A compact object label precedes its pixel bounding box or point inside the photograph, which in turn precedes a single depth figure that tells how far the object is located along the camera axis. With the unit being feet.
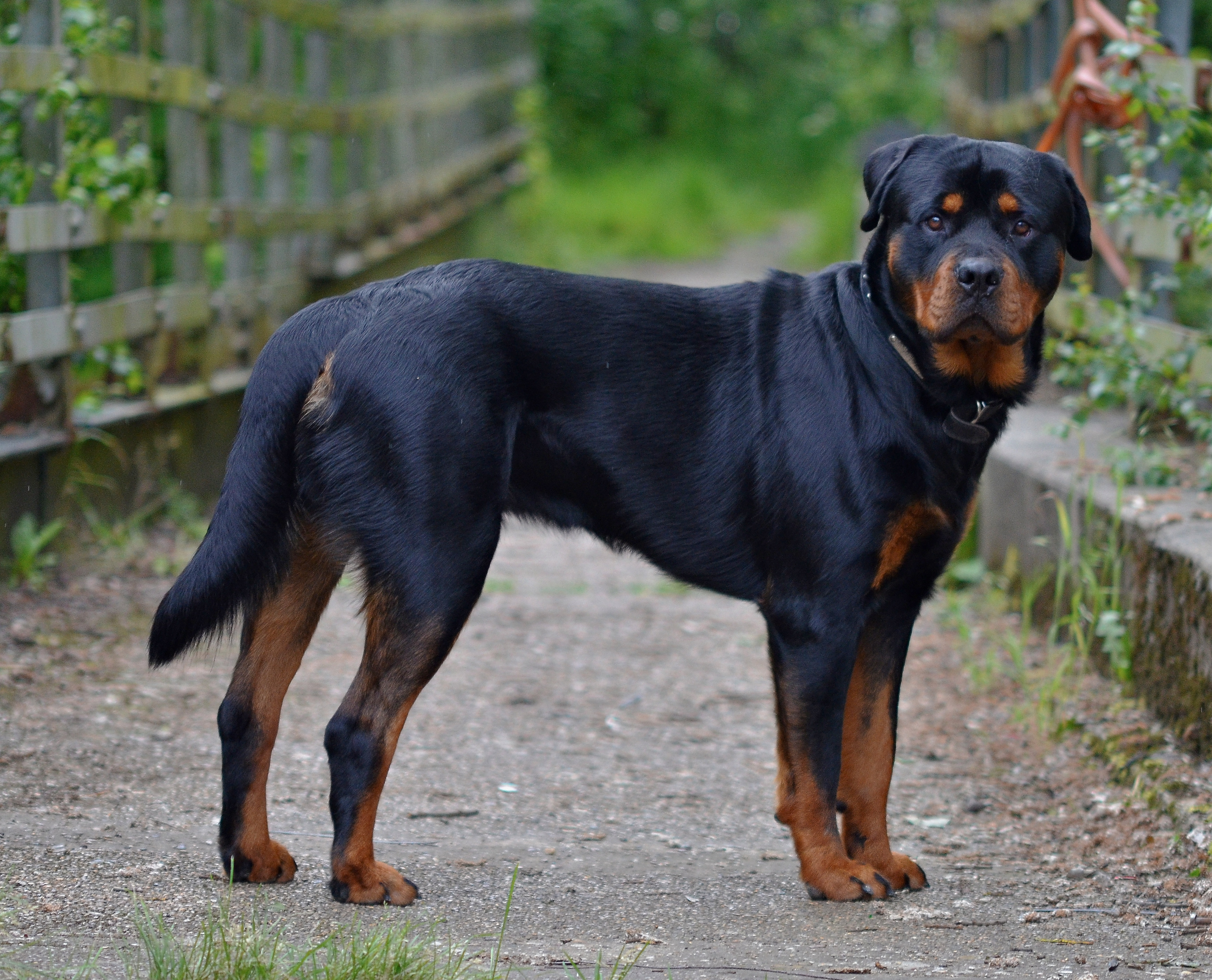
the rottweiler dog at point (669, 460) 18.17
